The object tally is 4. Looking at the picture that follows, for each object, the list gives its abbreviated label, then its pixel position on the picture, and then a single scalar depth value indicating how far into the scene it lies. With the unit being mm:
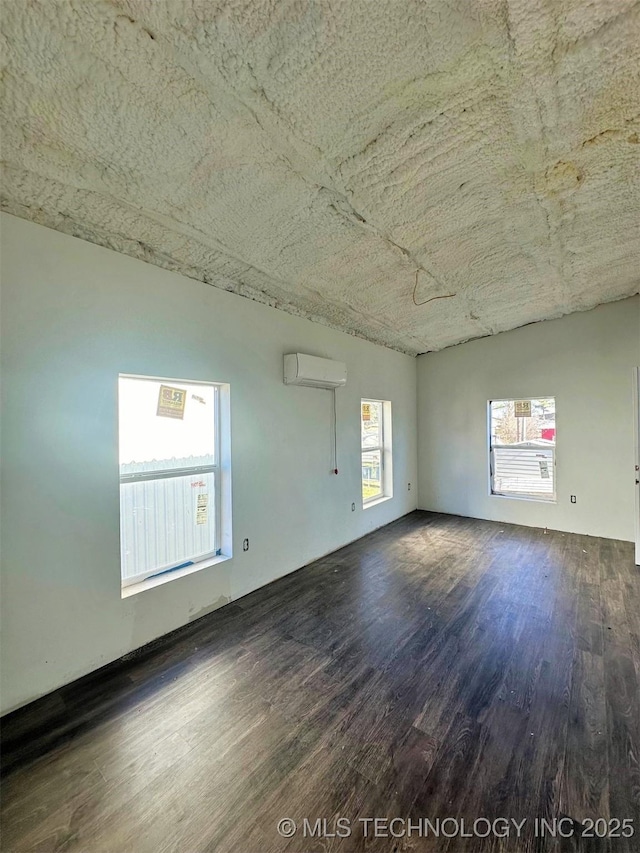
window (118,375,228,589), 2340
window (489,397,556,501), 4762
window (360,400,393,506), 4883
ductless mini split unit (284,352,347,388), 3232
